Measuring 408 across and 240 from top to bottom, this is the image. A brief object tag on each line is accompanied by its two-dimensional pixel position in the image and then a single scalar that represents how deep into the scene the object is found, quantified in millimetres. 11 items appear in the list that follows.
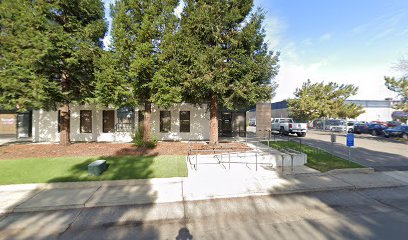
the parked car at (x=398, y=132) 20588
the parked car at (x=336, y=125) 30375
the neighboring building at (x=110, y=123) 15789
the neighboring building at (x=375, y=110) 47938
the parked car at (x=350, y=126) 29392
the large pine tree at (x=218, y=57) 10672
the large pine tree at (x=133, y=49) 10570
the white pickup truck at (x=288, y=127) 21436
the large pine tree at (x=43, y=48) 9459
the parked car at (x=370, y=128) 24461
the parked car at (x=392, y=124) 27047
